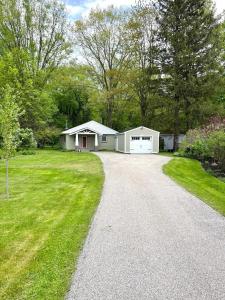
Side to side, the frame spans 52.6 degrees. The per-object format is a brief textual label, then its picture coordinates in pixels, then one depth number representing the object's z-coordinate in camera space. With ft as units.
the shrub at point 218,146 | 44.32
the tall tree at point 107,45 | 91.03
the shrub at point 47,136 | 81.01
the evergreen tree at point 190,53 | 76.31
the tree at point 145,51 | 82.46
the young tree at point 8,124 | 24.86
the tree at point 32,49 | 73.71
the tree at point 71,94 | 94.23
